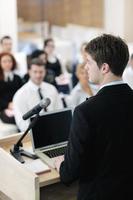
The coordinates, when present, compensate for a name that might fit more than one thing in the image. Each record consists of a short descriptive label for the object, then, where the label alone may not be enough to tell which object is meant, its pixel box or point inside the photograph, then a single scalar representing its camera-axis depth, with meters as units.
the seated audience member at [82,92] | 4.36
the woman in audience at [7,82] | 4.77
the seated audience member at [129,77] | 4.07
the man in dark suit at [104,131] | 1.81
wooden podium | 2.20
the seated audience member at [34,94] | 3.91
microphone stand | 2.56
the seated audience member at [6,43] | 6.22
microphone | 2.52
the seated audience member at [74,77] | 5.86
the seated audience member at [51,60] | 6.24
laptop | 2.68
